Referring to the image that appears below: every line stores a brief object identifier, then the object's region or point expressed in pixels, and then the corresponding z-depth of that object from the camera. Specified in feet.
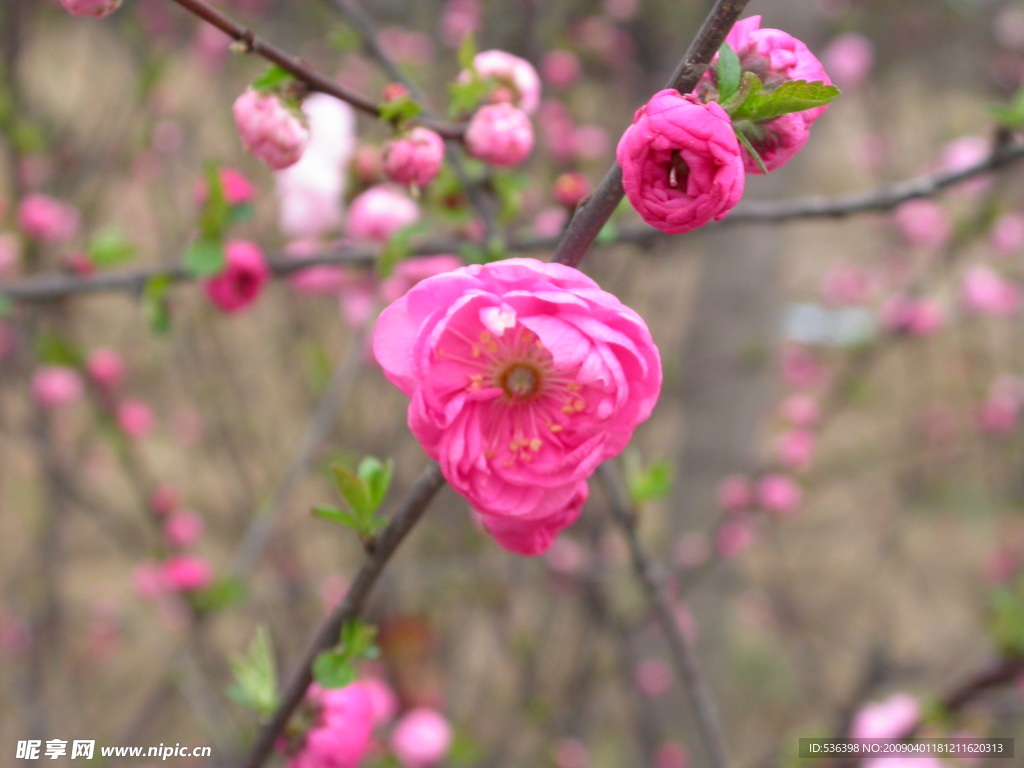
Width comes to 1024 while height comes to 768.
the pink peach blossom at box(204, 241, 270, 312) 1.34
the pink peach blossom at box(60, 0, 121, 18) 1.04
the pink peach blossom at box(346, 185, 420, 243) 1.75
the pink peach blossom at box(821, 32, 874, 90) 4.23
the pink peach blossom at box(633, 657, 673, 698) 3.19
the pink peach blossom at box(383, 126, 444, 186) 1.13
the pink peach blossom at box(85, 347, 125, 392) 2.67
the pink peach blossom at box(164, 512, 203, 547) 2.74
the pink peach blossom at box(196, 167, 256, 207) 1.40
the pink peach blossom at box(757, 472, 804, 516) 2.69
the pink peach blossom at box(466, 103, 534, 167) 1.16
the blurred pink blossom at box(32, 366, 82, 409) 2.85
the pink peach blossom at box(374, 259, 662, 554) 0.99
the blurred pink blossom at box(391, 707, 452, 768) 2.22
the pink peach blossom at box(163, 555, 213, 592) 2.15
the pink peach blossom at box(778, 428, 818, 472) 2.72
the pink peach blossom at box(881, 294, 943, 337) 3.07
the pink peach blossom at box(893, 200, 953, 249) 3.62
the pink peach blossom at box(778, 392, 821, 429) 3.01
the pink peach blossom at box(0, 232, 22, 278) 2.74
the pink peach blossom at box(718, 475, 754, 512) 2.80
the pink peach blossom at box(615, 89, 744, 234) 0.97
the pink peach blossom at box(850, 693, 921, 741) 2.16
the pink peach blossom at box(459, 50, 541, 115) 1.23
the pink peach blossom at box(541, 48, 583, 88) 3.14
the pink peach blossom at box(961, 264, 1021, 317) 3.92
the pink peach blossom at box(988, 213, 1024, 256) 3.96
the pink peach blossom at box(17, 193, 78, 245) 2.43
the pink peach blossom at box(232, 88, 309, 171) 1.11
